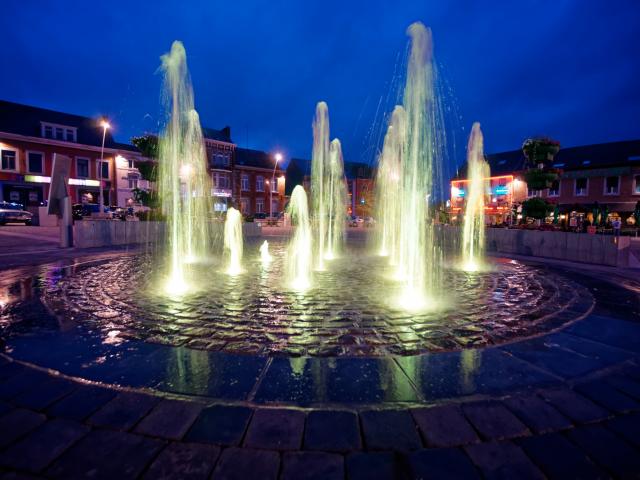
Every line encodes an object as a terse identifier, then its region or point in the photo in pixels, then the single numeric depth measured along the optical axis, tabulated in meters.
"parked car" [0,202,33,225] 25.00
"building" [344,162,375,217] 65.33
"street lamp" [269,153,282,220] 50.00
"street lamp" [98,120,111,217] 29.25
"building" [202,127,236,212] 47.31
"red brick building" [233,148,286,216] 49.47
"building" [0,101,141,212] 32.78
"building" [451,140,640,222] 34.28
